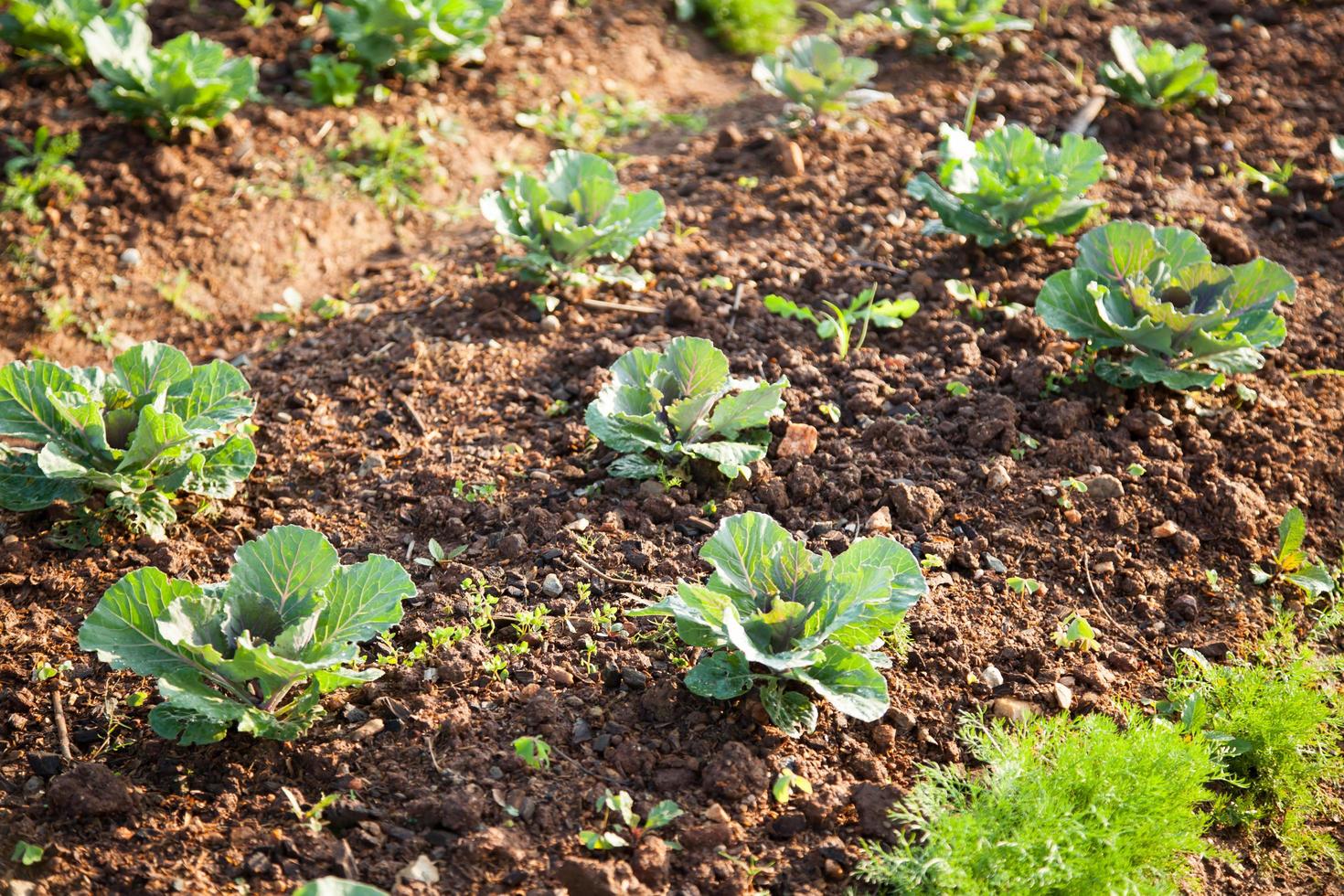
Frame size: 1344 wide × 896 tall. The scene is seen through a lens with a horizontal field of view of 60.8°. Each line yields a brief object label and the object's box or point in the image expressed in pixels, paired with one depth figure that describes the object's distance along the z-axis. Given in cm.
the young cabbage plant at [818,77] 538
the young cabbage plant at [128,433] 345
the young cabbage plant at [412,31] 553
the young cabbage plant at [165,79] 507
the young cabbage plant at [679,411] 371
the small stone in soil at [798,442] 395
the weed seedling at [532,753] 297
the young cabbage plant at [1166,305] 401
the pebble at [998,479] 386
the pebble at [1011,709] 323
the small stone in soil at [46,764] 295
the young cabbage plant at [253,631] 286
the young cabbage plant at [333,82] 568
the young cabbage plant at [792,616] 295
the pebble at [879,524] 367
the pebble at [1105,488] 388
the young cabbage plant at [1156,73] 557
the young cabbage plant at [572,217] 447
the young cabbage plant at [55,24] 538
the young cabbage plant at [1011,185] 456
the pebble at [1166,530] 384
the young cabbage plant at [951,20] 598
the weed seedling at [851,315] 441
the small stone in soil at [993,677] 332
